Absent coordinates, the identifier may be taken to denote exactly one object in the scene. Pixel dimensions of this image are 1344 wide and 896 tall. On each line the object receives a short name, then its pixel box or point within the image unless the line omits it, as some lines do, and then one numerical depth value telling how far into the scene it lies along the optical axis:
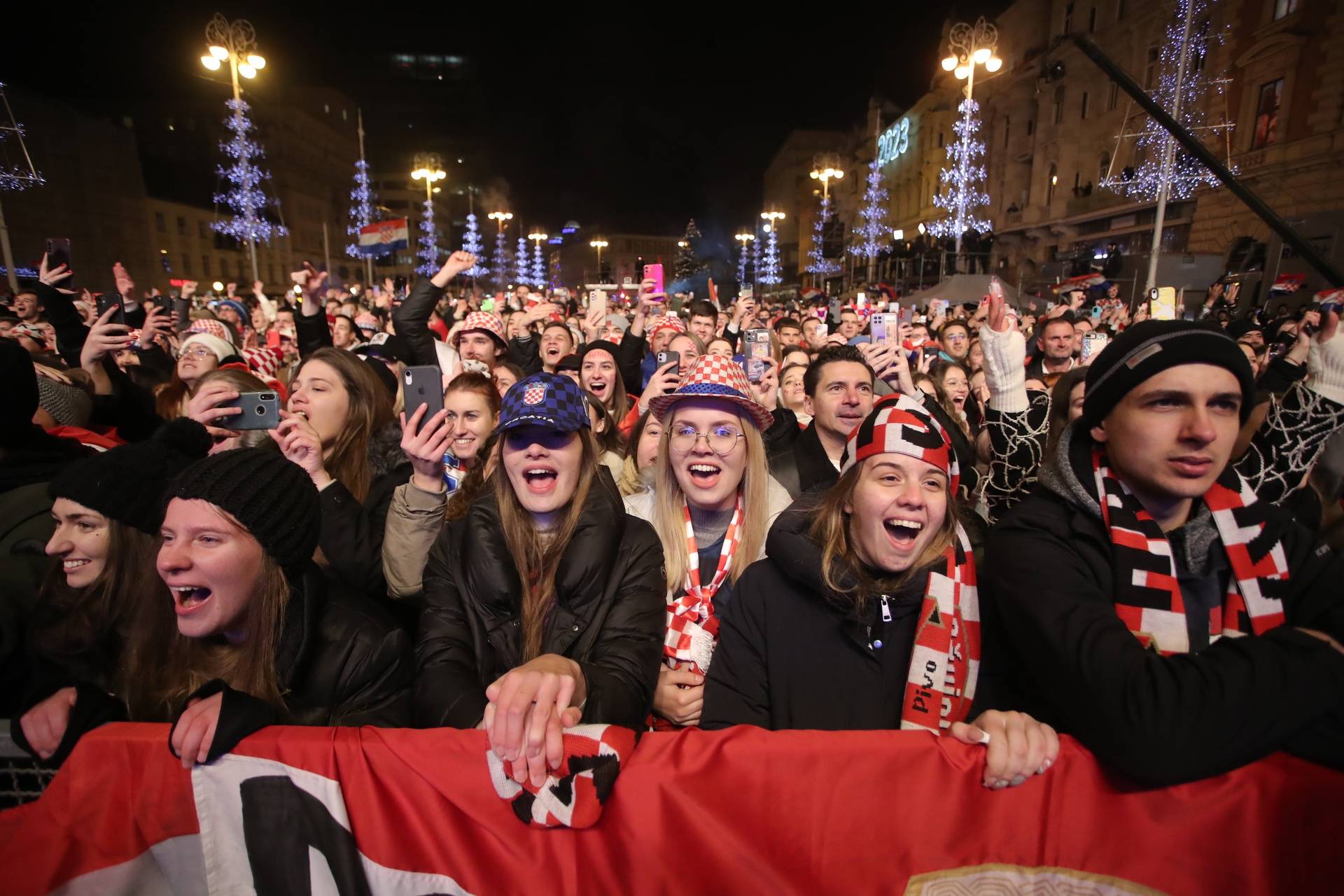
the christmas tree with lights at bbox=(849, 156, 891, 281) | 45.47
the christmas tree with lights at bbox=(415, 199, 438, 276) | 34.29
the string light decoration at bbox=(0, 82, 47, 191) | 14.49
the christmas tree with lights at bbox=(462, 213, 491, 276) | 46.19
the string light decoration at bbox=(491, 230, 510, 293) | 52.72
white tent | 19.30
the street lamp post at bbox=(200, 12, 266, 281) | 15.75
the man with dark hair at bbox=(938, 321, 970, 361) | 8.05
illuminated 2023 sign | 61.28
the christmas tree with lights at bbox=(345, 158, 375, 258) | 38.12
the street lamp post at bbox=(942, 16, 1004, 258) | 16.66
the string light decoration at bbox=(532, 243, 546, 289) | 70.56
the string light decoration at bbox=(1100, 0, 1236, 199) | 23.42
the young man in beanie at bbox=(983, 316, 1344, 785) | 1.47
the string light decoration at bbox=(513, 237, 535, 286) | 68.24
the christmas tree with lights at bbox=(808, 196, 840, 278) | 57.81
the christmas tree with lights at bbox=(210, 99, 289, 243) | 18.55
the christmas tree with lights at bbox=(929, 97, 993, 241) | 25.79
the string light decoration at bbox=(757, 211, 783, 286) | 58.01
